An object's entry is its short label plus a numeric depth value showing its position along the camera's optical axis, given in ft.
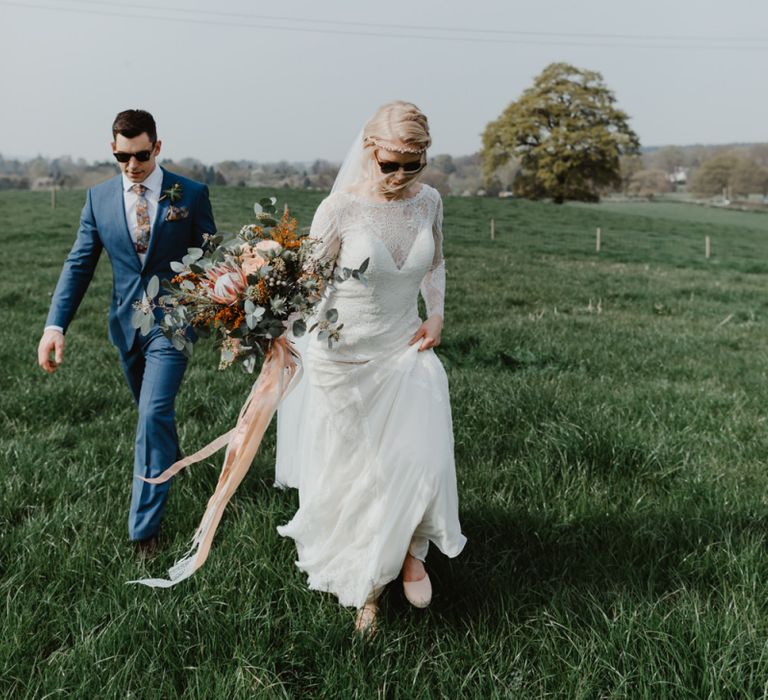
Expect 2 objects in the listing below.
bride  10.96
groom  13.66
